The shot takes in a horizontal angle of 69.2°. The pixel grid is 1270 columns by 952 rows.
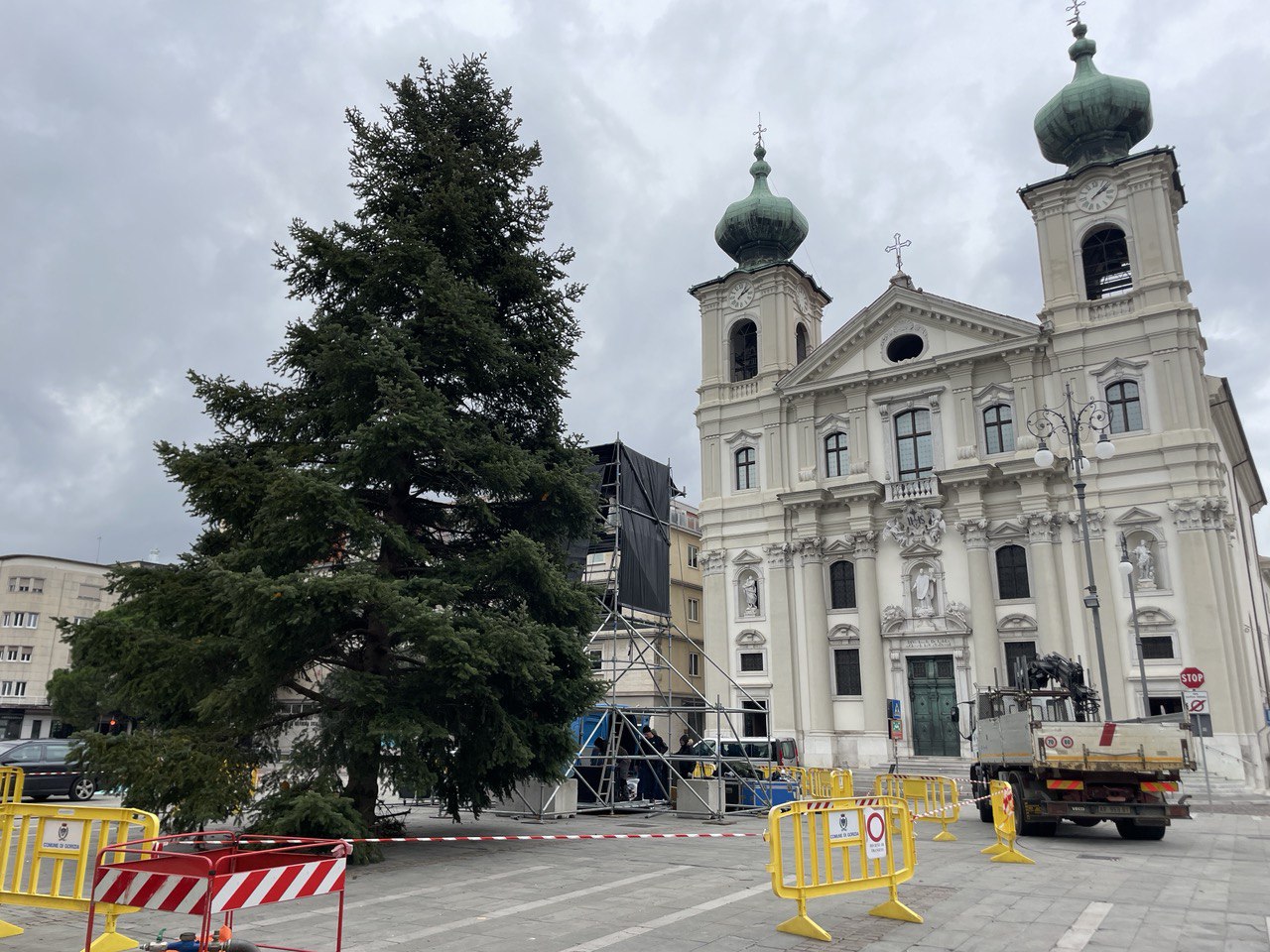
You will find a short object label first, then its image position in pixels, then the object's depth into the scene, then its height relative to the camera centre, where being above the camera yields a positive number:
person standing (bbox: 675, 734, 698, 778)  18.42 -0.75
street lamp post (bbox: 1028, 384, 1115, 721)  16.55 +4.74
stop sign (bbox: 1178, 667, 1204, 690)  20.73 +0.80
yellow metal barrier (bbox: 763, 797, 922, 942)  7.37 -1.06
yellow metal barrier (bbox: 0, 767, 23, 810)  11.29 -0.74
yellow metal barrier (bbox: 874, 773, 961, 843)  15.07 -1.43
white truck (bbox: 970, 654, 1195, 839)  13.14 -0.80
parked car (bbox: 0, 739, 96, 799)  20.17 -1.01
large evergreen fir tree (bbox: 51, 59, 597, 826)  11.07 +2.65
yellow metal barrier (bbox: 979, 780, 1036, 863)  11.45 -1.33
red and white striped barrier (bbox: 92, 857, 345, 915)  5.25 -0.95
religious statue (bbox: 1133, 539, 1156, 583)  28.75 +4.56
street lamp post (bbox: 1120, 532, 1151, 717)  23.36 +3.48
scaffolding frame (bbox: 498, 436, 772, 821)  17.73 -1.07
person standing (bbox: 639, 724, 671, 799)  19.77 -1.12
